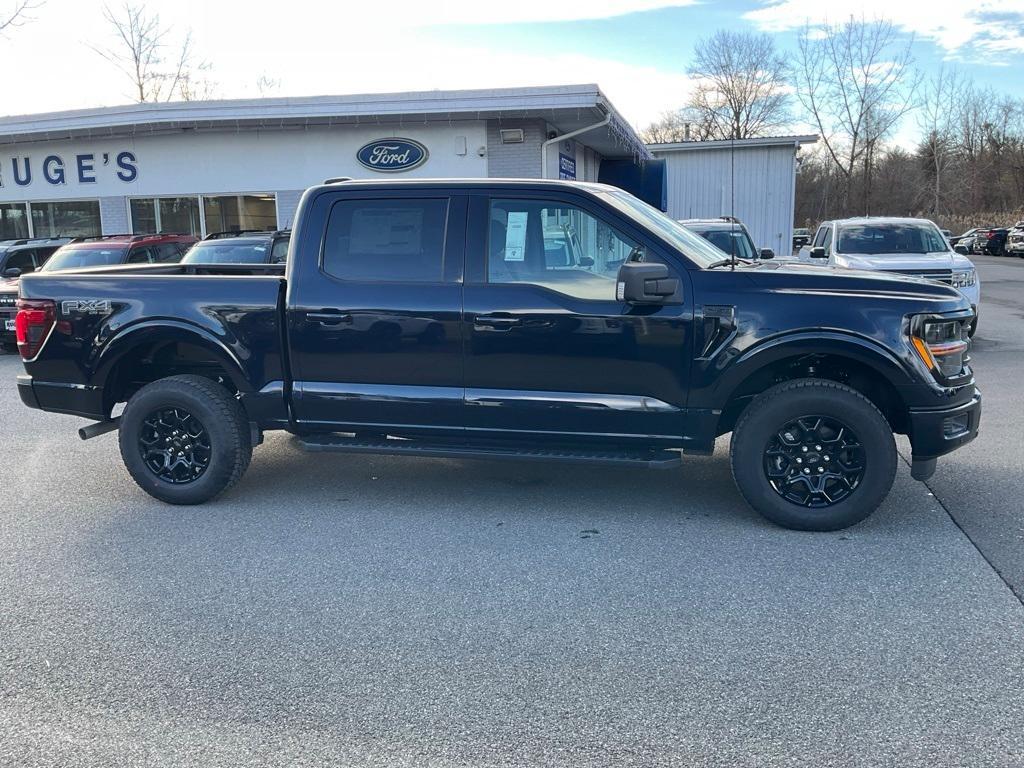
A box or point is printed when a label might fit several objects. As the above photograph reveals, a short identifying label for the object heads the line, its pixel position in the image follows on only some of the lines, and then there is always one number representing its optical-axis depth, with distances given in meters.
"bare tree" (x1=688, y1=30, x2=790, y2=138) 49.60
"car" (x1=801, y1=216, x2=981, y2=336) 11.18
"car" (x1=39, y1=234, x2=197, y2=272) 12.27
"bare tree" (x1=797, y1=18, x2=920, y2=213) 46.04
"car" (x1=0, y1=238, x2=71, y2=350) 12.66
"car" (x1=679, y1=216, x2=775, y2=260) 12.13
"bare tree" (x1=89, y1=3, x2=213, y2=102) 41.66
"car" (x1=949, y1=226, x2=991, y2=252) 44.62
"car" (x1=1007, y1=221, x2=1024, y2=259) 38.91
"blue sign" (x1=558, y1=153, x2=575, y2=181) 16.78
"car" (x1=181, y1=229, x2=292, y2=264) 10.68
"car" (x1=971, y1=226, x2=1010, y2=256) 41.53
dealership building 15.45
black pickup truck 4.68
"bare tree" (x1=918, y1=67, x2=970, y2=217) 56.16
